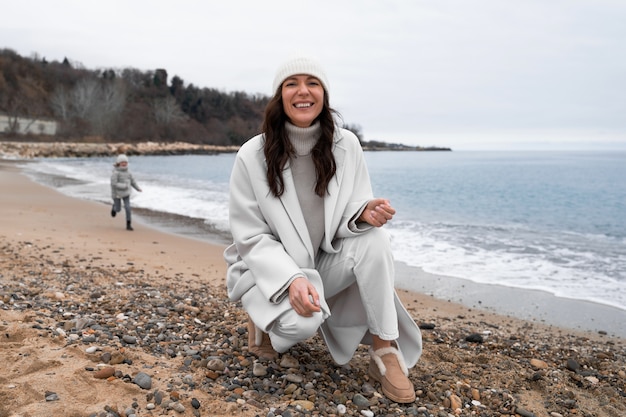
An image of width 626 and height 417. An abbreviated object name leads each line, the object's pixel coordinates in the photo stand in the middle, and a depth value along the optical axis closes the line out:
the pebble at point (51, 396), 2.26
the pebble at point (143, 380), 2.45
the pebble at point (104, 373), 2.49
